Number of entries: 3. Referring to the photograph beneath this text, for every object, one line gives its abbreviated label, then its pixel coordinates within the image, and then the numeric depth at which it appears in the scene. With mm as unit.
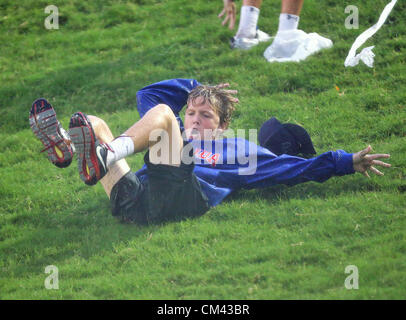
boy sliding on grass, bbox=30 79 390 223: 8375
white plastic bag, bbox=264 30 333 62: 15164
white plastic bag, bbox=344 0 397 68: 12900
